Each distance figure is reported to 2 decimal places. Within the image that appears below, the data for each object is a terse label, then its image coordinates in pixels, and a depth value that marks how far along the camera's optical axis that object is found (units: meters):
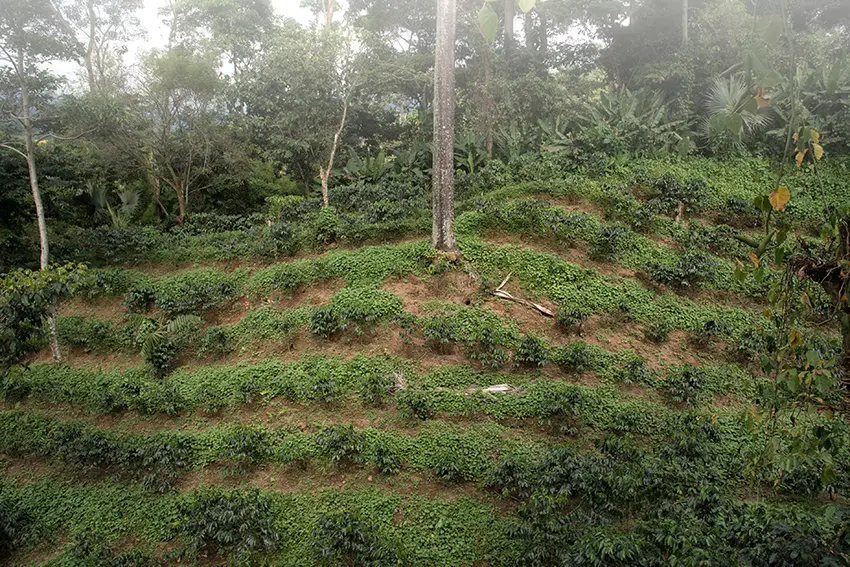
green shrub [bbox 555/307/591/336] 7.51
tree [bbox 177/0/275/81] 18.16
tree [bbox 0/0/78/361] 9.90
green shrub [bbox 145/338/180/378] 7.95
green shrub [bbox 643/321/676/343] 7.52
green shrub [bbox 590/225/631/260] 8.77
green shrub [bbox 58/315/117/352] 9.09
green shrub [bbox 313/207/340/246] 9.67
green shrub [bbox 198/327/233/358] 8.12
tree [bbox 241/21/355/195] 12.72
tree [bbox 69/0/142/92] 17.56
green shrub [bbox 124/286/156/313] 9.37
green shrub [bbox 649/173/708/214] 9.98
